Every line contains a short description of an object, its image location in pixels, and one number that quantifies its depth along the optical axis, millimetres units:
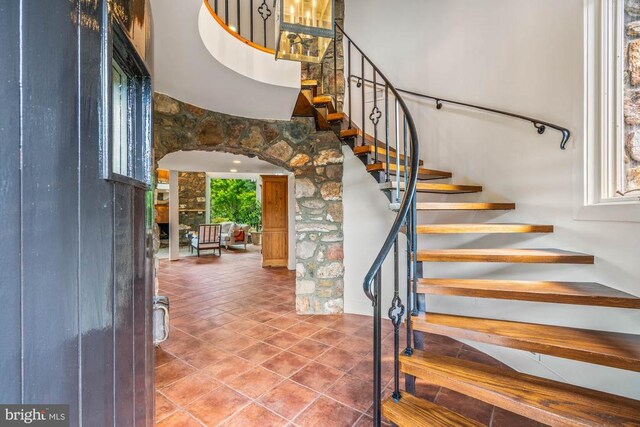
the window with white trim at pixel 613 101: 1499
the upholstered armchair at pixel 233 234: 8758
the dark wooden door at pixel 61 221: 517
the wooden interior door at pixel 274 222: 5945
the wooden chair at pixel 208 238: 7285
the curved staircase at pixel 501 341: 1088
